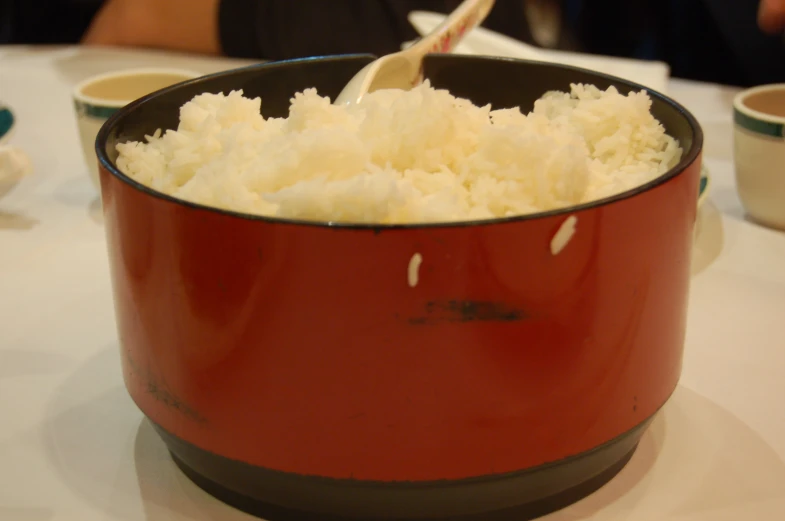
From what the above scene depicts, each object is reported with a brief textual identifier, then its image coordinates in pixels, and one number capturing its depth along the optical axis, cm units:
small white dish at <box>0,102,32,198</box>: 94
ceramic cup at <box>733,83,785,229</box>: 99
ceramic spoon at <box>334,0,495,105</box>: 78
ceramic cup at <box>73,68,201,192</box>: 109
